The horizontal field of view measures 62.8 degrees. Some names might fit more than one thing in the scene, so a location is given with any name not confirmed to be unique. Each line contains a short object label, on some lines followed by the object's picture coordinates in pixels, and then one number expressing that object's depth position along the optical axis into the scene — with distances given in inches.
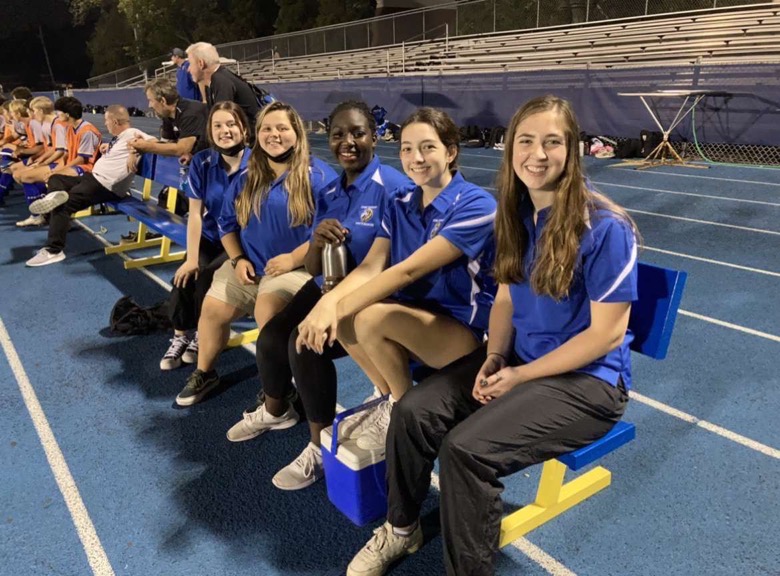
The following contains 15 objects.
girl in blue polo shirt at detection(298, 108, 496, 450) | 94.5
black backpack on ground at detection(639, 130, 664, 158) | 458.3
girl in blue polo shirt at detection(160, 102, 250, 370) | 148.9
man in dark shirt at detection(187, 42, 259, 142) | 207.2
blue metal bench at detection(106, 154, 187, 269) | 216.4
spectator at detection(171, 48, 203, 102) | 237.6
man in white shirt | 244.2
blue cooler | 91.4
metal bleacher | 483.5
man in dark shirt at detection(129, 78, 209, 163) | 211.5
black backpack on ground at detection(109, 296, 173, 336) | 181.8
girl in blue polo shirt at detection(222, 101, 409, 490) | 105.9
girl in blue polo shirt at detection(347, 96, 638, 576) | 76.9
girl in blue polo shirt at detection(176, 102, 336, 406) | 127.9
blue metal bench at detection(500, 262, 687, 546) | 86.0
